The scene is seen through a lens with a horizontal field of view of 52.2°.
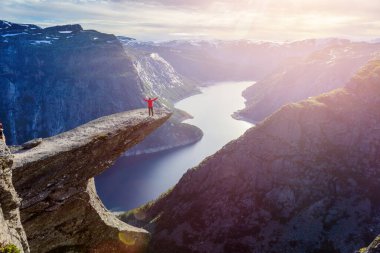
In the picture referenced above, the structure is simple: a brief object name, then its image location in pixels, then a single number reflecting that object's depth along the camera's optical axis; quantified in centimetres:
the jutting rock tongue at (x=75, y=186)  1988
